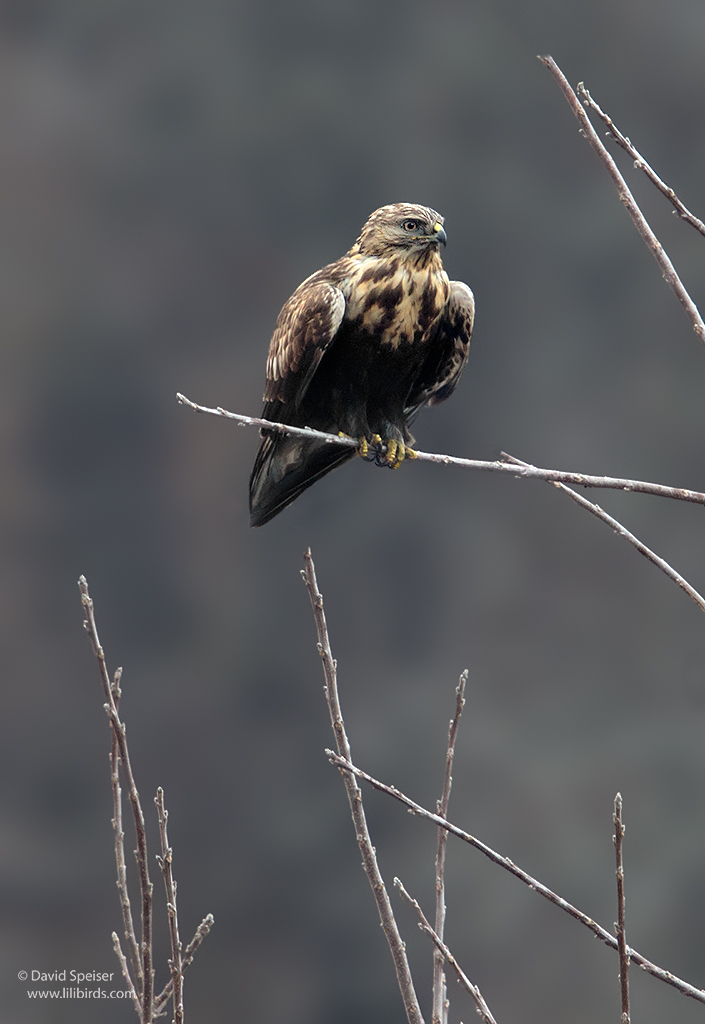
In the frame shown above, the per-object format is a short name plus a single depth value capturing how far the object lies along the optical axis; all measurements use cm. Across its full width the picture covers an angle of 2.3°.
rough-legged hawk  1914
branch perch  1869
